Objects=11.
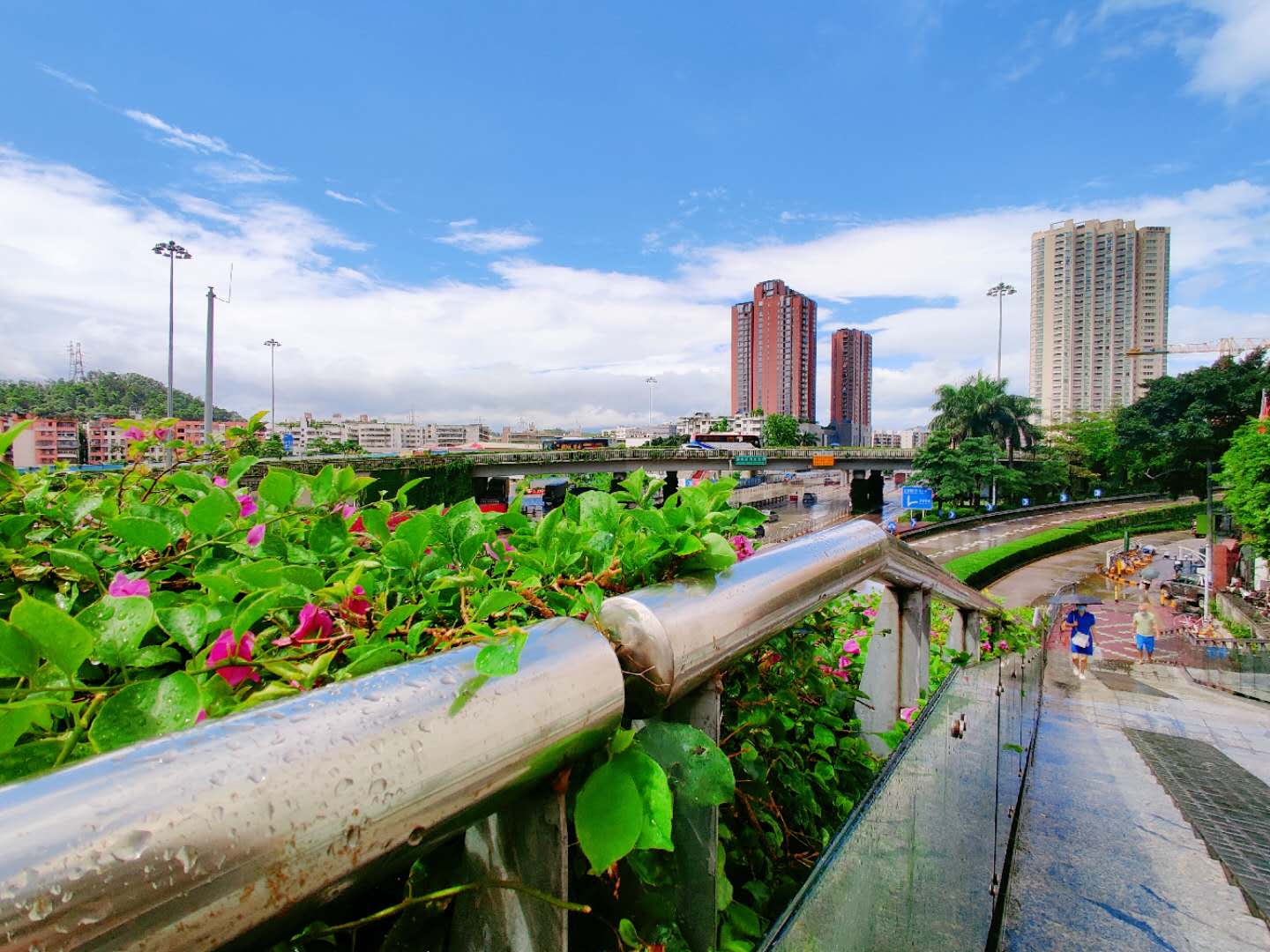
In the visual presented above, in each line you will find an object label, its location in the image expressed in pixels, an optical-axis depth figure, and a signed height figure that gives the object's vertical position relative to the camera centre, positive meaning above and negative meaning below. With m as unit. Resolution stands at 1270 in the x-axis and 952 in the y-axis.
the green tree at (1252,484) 23.12 -0.23
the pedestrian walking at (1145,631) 14.38 -3.31
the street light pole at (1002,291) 55.06 +14.88
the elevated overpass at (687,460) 42.94 +0.54
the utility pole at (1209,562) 22.55 -2.88
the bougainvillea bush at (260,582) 0.60 -0.18
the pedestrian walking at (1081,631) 12.19 -2.89
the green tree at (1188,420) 41.78 +3.60
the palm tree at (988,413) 48.16 +4.25
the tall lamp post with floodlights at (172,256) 35.09 +10.54
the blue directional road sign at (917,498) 36.12 -1.41
